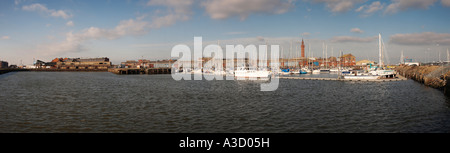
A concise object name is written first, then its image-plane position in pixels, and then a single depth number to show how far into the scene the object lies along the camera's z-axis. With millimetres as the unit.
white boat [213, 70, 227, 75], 96425
